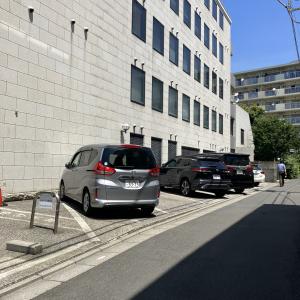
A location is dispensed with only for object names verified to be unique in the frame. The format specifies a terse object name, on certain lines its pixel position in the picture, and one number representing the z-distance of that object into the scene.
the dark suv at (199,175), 12.45
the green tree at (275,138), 33.24
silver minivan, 7.59
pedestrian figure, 20.62
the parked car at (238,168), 14.53
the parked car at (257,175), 19.37
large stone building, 9.89
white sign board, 6.26
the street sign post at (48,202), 6.17
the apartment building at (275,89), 56.16
